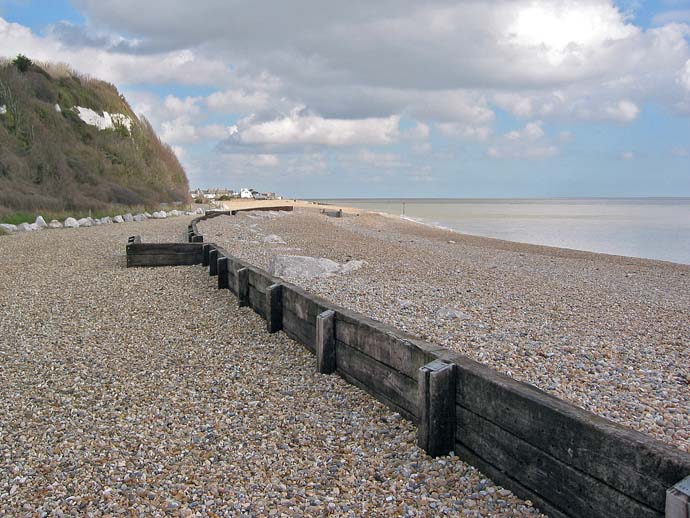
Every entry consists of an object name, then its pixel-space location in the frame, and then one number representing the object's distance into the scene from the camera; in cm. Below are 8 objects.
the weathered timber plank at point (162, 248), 1184
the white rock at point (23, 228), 2177
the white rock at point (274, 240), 1733
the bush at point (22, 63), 3820
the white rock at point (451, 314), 733
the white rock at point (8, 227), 2095
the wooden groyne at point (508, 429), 245
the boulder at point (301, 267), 1009
